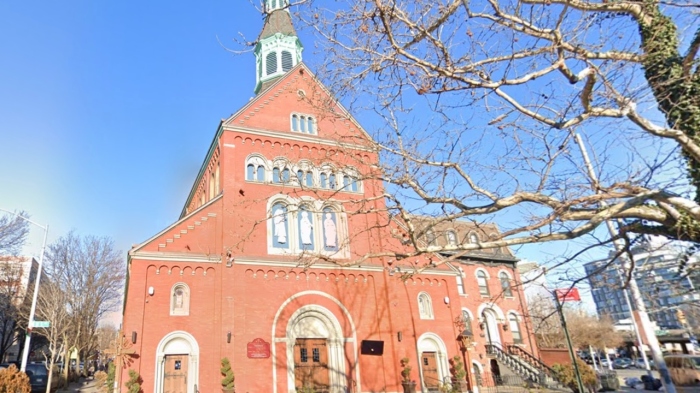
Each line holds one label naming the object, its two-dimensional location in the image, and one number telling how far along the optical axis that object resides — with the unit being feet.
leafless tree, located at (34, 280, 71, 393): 90.34
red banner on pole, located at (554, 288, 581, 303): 35.32
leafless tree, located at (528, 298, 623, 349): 121.60
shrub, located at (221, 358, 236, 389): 51.62
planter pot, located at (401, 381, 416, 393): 61.01
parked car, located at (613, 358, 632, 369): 163.15
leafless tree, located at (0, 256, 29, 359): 114.52
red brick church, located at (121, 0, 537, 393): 53.88
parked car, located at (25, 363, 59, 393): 73.77
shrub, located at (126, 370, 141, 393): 48.01
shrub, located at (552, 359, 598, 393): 64.08
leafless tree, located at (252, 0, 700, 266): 20.54
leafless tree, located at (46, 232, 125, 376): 109.40
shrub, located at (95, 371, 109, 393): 91.25
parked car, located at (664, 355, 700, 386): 76.89
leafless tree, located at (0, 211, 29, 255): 71.10
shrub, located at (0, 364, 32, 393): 44.21
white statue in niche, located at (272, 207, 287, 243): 63.82
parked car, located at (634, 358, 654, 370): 151.02
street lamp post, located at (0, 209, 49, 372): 53.21
